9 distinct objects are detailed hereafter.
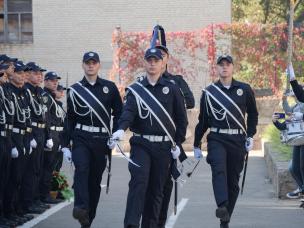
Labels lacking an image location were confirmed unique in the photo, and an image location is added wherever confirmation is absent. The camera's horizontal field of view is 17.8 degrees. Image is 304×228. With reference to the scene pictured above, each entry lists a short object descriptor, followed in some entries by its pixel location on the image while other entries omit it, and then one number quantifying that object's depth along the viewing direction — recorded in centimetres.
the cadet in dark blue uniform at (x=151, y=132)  1027
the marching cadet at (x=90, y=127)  1114
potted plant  1541
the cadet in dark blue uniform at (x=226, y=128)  1152
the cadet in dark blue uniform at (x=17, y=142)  1255
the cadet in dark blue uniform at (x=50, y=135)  1485
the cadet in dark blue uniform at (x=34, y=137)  1336
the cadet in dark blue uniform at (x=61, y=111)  1534
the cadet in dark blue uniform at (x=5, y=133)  1196
